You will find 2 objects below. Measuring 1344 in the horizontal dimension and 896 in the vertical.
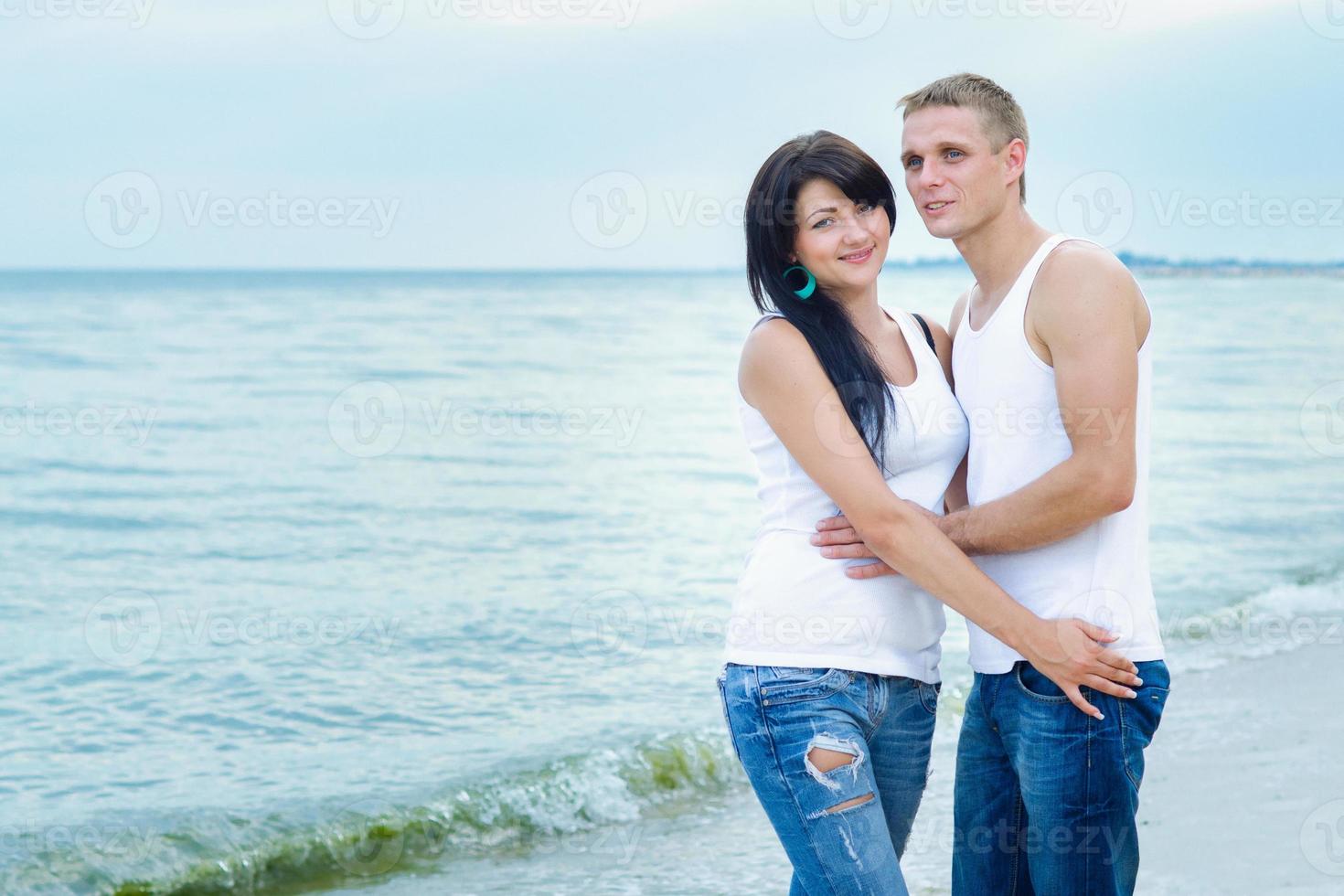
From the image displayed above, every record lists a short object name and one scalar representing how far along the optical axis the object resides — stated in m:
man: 4.89
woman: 4.91
